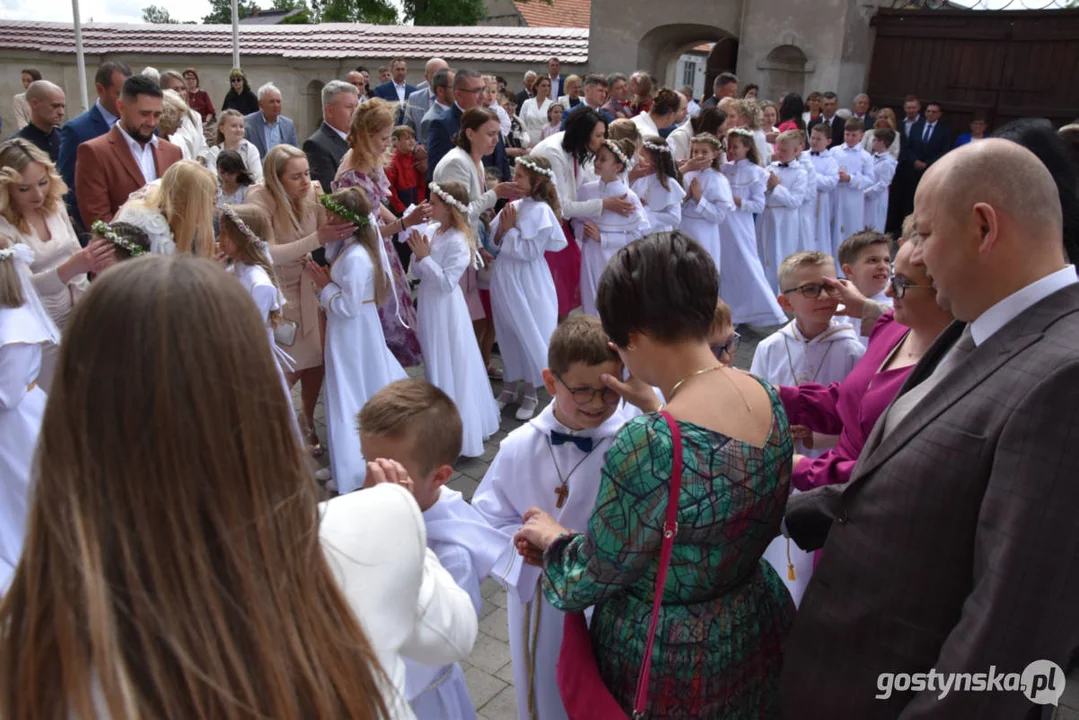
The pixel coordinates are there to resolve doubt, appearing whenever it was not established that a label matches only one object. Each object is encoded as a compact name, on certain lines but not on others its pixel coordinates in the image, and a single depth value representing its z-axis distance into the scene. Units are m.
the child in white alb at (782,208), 9.73
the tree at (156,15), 73.62
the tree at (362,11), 33.91
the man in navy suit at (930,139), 14.49
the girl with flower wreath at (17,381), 3.45
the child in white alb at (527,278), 6.24
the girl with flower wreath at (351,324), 4.89
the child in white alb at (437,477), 2.51
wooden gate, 15.11
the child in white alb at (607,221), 7.16
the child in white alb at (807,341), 3.55
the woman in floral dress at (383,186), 5.55
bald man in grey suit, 1.52
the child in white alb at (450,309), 5.48
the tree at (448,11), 32.88
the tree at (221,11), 64.43
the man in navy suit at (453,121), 7.82
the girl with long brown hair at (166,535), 0.99
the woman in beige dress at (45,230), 4.22
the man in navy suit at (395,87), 13.19
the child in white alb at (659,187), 7.77
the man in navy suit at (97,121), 6.15
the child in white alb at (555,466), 2.70
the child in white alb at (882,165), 12.23
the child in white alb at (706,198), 8.36
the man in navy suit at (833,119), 13.79
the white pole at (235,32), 13.98
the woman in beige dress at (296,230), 5.20
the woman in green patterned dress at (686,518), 1.84
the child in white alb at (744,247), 8.92
